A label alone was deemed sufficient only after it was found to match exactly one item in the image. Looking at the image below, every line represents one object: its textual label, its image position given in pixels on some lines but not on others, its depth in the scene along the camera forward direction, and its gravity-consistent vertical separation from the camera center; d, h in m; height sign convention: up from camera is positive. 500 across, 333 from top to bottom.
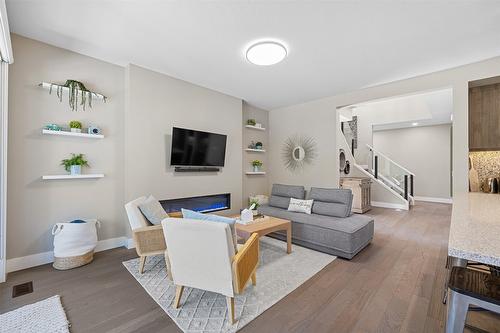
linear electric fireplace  4.00 -0.74
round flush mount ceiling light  2.77 +1.55
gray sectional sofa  3.12 -0.88
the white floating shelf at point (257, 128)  5.54 +1.08
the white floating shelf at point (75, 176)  2.86 -0.13
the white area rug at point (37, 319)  1.73 -1.31
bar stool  1.00 -0.61
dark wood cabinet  3.06 +0.75
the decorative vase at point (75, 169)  3.02 -0.04
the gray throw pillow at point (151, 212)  2.79 -0.58
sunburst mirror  5.32 +0.42
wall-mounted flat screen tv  3.90 +0.38
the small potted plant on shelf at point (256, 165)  5.74 +0.07
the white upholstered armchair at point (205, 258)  1.74 -0.78
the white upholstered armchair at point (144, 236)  2.59 -0.84
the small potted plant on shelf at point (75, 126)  3.04 +0.58
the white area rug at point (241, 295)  1.86 -1.31
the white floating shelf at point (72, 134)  2.83 +0.46
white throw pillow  3.96 -0.72
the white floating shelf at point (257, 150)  5.58 +0.47
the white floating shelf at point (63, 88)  2.86 +1.10
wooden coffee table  2.93 -0.85
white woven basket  2.73 -1.01
